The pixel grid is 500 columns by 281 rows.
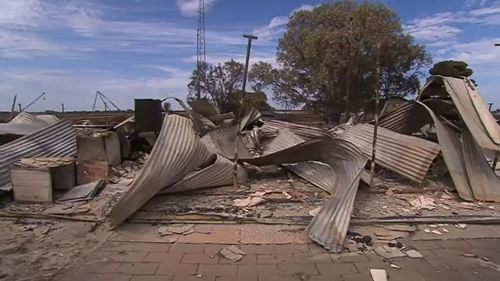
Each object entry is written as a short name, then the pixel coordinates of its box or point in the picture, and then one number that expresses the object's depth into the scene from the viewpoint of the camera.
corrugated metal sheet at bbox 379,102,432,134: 6.85
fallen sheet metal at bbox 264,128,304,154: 6.49
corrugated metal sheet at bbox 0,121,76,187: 5.19
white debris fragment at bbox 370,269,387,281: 2.98
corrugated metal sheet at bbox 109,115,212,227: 4.08
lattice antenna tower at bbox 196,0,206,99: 22.28
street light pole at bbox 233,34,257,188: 5.26
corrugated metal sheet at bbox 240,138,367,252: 3.71
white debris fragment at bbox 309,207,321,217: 4.30
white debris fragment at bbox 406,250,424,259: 3.41
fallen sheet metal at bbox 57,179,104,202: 4.88
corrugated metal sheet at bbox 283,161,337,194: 5.22
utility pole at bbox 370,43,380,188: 5.19
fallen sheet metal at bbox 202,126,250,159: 6.46
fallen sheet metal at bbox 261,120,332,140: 6.57
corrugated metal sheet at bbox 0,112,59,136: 6.64
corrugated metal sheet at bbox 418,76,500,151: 5.20
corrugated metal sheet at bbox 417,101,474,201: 5.14
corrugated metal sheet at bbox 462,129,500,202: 5.00
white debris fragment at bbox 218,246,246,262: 3.36
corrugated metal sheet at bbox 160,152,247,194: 4.95
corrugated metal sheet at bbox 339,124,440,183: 5.41
